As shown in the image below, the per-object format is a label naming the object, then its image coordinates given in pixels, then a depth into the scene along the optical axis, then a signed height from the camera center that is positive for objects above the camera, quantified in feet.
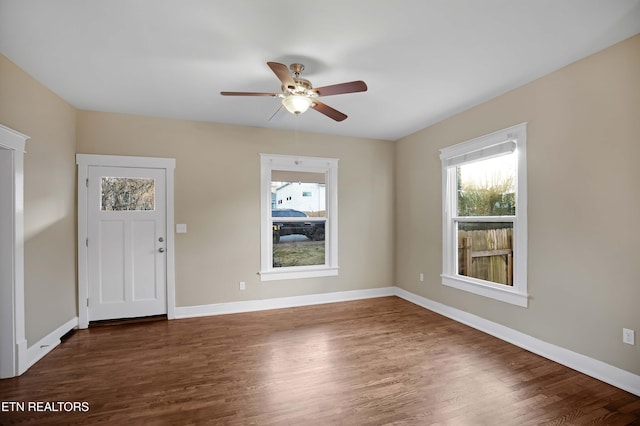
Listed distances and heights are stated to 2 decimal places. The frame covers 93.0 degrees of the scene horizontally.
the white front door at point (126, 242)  12.29 -1.23
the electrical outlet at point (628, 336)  7.47 -3.13
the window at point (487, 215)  10.18 -0.17
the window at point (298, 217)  14.64 -0.27
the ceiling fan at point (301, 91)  7.41 +3.15
